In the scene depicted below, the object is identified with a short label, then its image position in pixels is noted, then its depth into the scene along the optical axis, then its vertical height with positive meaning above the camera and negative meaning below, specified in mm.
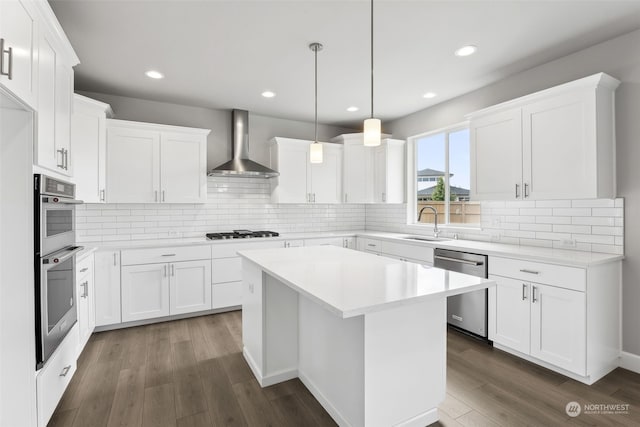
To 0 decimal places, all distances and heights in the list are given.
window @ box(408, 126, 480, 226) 4070 +482
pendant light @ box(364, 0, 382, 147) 2023 +520
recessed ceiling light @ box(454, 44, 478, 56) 2740 +1421
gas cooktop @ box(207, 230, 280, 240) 4076 -288
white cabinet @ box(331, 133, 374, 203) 4977 +696
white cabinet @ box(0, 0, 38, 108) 1357 +765
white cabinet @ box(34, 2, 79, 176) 1732 +731
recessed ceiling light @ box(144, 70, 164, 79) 3227 +1428
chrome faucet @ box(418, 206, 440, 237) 4160 -139
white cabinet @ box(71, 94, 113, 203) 3195 +676
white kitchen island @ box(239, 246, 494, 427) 1635 -741
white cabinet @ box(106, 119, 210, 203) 3637 +603
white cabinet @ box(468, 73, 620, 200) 2537 +603
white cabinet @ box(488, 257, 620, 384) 2361 -822
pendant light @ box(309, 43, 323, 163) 2654 +531
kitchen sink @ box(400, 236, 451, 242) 4109 -345
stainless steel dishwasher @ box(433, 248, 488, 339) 3059 -875
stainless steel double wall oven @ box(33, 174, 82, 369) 1673 -276
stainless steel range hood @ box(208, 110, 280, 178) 4246 +885
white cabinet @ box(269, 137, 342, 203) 4641 +592
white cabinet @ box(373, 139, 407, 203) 4770 +611
